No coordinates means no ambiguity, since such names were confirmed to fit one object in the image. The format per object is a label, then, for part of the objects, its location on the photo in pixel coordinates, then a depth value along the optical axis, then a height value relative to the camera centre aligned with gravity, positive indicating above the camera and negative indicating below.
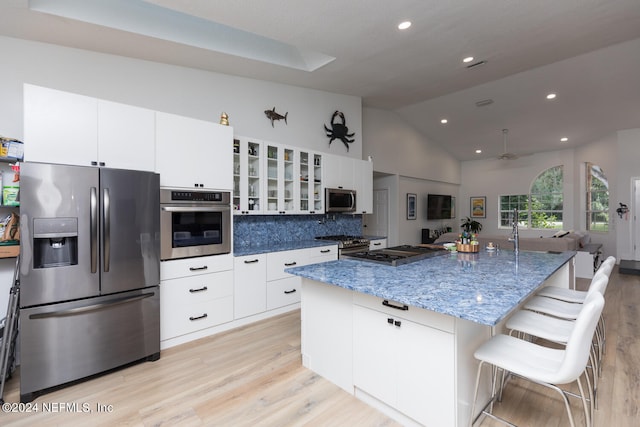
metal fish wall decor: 4.34 +1.41
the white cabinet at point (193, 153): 2.82 +0.61
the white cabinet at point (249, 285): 3.33 -0.78
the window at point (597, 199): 7.63 +0.32
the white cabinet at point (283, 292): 3.65 -0.95
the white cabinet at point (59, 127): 2.18 +0.66
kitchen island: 1.58 -0.68
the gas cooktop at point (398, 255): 2.40 -0.36
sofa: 5.22 -0.55
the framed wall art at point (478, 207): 9.90 +0.17
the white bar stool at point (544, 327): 1.83 -0.72
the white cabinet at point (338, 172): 4.73 +0.66
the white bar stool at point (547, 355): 1.34 -0.73
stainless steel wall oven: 2.82 -0.08
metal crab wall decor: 5.16 +1.41
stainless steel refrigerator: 2.09 -0.42
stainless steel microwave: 4.69 +0.22
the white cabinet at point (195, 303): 2.82 -0.85
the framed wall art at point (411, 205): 7.95 +0.21
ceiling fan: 6.86 +1.71
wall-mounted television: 8.60 +0.19
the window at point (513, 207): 9.21 +0.13
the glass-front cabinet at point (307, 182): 4.46 +0.46
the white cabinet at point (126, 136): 2.48 +0.66
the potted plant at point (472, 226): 9.79 -0.43
